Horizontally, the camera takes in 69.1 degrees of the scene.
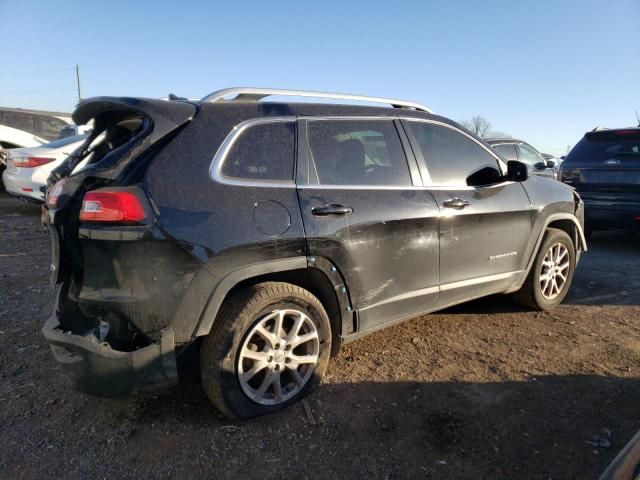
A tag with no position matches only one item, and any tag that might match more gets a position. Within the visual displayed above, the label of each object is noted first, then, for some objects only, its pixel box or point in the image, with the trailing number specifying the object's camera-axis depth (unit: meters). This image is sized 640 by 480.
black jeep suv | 2.34
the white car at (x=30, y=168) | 7.88
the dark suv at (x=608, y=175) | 6.45
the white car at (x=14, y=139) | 10.75
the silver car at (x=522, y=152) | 9.00
